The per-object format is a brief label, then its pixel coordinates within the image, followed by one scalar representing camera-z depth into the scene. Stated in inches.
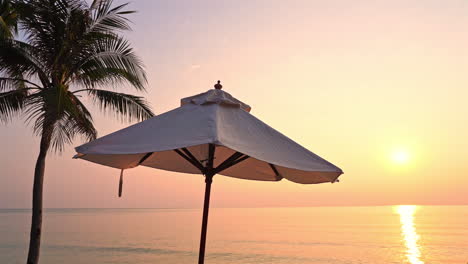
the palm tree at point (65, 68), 380.2
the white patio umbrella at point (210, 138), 148.8
